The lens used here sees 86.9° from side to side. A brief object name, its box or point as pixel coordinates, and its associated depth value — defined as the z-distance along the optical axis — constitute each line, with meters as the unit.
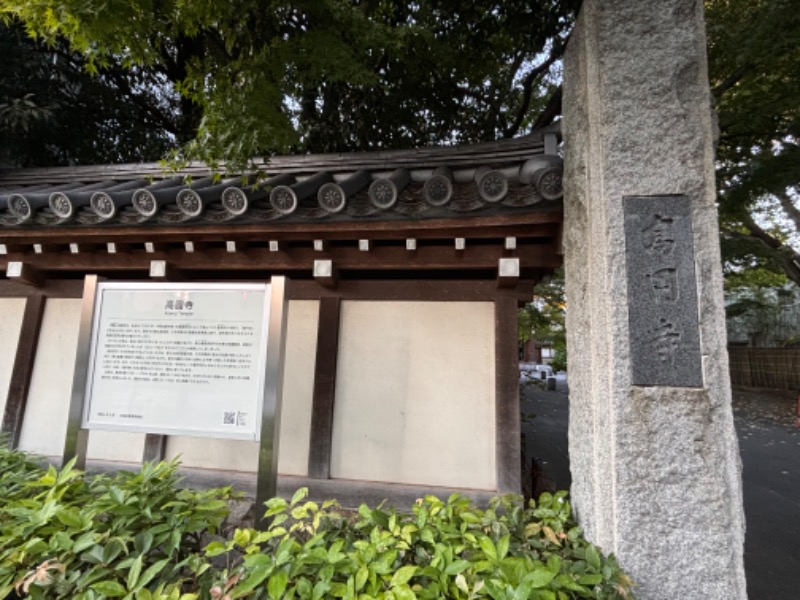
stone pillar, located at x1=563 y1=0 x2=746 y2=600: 2.15
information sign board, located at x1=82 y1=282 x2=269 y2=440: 2.85
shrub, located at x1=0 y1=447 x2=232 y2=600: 1.87
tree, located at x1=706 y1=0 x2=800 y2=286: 6.18
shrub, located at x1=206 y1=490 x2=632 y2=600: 1.81
